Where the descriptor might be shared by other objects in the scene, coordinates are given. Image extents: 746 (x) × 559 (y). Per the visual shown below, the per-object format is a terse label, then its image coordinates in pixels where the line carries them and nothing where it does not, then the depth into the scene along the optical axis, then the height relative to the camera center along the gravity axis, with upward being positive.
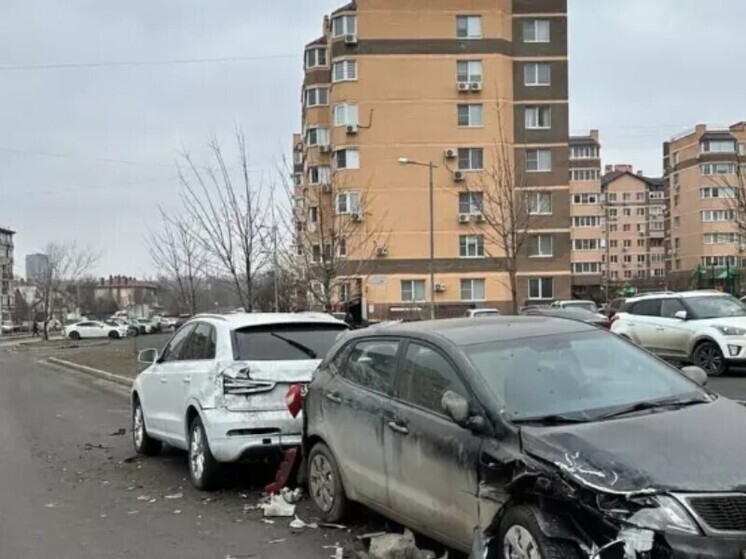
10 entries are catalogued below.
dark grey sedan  4.04 -0.86
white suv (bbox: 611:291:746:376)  16.36 -0.82
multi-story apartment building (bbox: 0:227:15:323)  115.26 +3.69
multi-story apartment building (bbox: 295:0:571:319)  52.91 +9.80
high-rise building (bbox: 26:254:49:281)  72.12 +2.60
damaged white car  7.86 -0.85
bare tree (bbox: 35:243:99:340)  66.53 +1.11
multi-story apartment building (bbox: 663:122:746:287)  101.81 +10.84
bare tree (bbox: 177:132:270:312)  20.39 +1.12
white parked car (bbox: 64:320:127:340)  62.59 -2.70
